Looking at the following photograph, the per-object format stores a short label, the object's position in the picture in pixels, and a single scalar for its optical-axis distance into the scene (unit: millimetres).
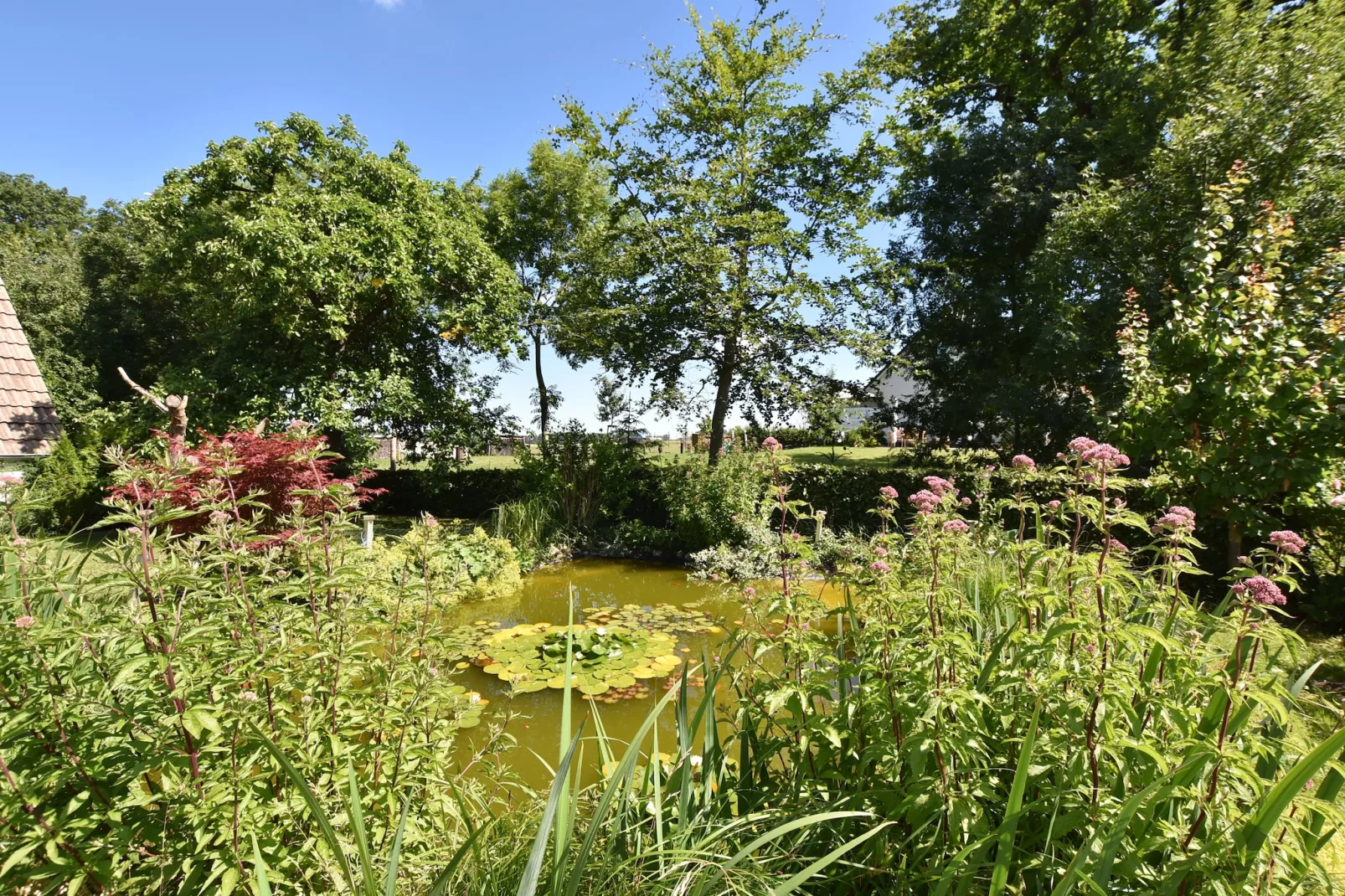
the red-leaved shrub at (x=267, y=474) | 5584
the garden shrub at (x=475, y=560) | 6905
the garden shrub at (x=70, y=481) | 9234
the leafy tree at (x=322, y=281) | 8914
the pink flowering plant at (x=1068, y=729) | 1271
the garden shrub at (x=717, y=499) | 9219
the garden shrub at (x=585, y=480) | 10727
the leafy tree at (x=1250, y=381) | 4355
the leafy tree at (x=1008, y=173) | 10383
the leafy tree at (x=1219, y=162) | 6387
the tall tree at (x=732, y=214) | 10688
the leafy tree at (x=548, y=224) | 15336
